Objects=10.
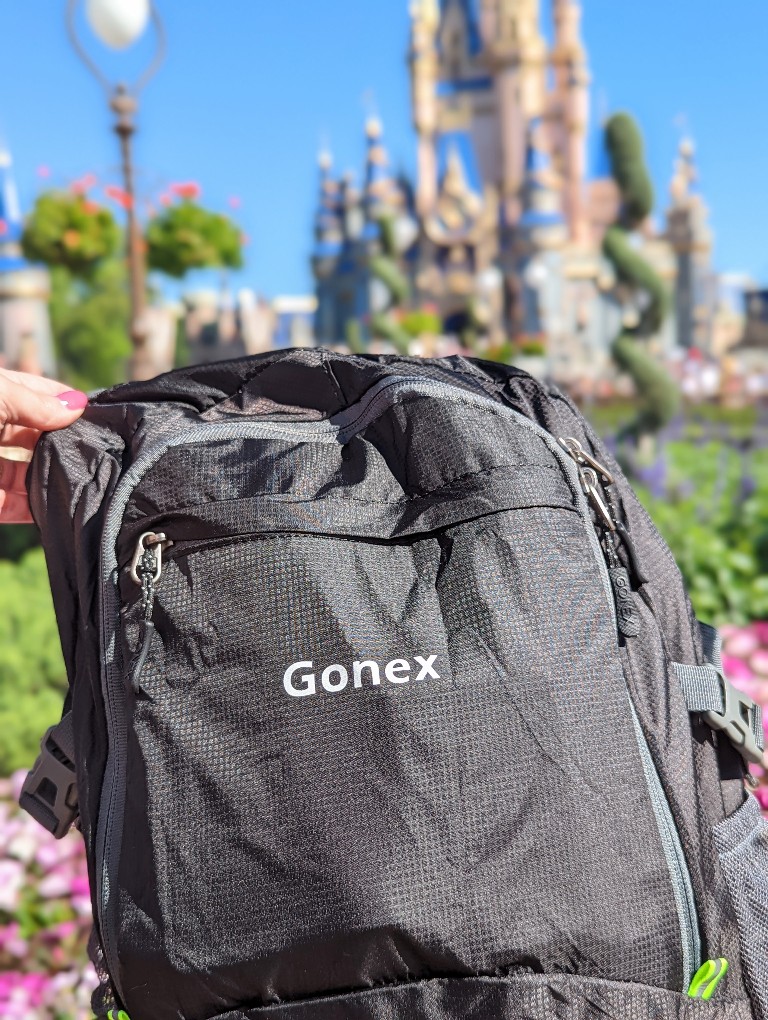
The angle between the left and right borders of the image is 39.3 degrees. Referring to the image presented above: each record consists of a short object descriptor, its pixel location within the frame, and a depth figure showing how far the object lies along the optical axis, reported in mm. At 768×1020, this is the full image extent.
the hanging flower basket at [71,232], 13156
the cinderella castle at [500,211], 34188
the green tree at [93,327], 35031
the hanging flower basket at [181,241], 13688
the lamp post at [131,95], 5426
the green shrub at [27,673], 3055
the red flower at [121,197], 6266
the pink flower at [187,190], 8859
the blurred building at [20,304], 17391
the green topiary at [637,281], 7934
